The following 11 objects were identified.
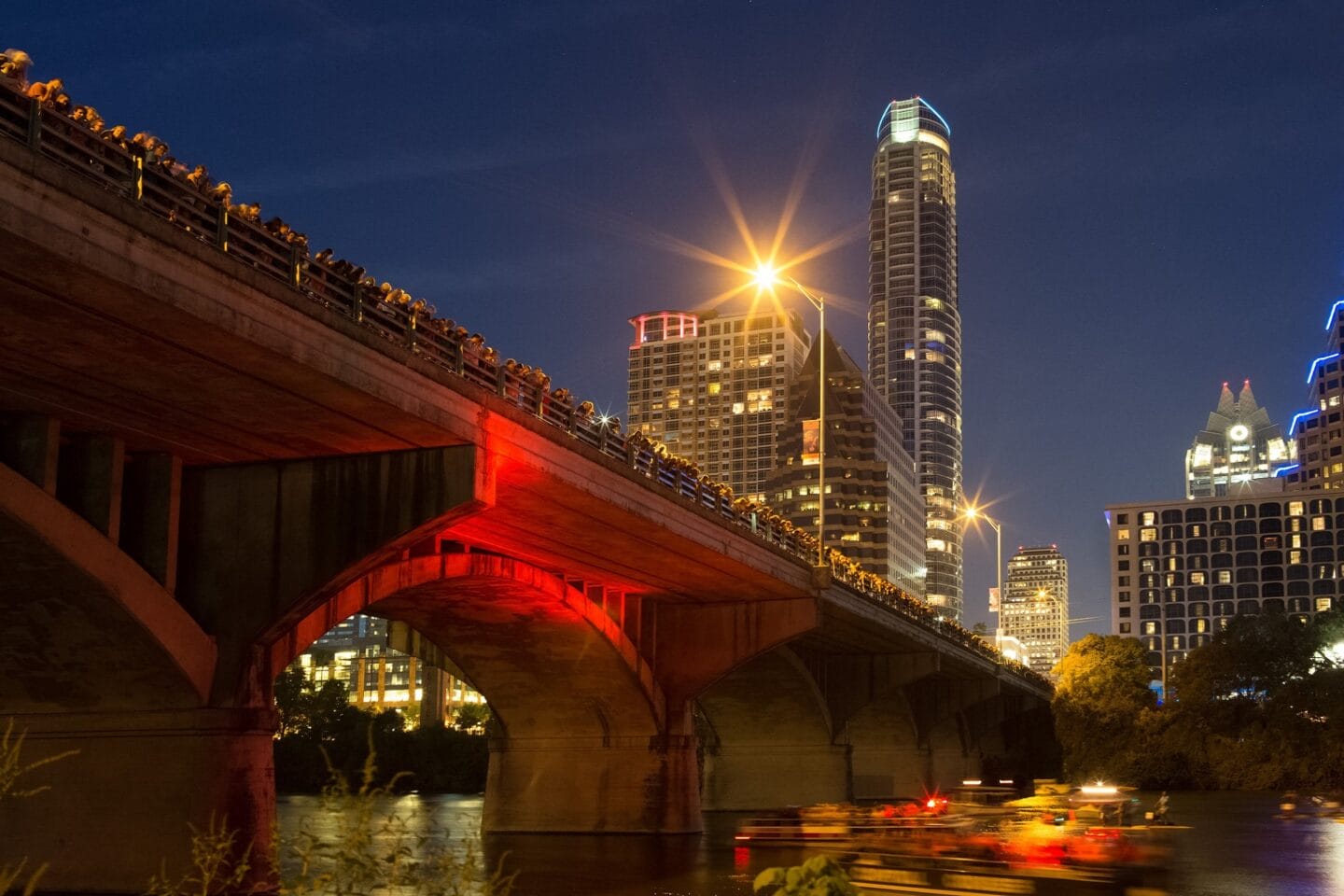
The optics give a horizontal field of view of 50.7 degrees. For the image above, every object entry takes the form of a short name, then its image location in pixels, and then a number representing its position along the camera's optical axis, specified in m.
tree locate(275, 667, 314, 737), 114.00
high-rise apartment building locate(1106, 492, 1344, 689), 195.60
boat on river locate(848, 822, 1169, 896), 31.38
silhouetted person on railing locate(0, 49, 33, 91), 20.25
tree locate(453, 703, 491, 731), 146.88
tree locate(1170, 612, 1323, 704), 104.50
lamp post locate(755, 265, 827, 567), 52.88
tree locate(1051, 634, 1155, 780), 103.12
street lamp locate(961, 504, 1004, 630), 109.38
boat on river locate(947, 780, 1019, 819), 48.47
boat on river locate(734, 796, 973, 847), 39.34
